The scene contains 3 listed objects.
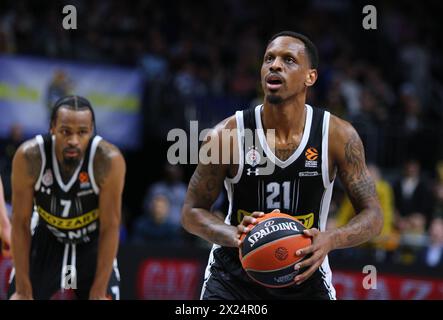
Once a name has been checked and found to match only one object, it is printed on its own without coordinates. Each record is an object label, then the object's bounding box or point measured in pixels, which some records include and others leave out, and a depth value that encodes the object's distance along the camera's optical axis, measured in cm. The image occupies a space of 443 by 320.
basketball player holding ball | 1084
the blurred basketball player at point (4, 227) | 1305
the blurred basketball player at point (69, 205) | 1275
